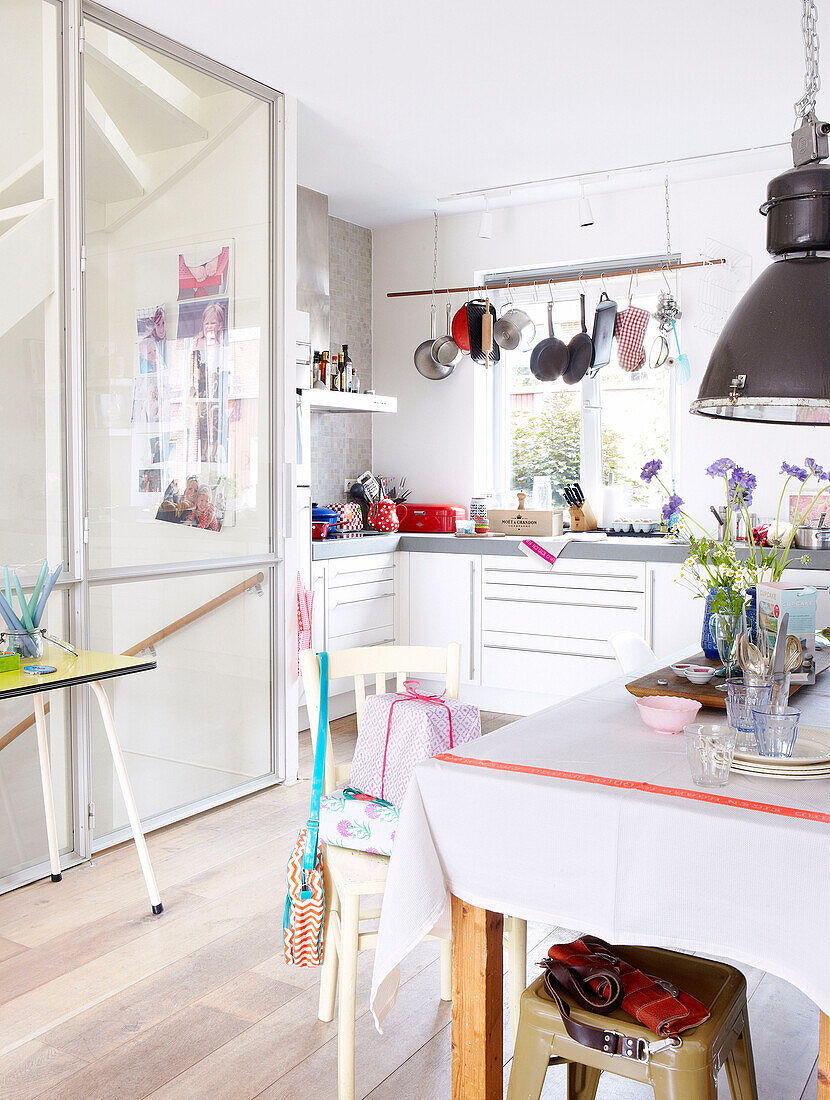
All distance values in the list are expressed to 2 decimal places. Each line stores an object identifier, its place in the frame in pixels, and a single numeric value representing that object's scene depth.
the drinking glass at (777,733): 1.65
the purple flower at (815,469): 2.66
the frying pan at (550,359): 5.52
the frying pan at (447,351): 5.65
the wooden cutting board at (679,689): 2.07
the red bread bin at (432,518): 5.60
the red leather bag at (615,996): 1.46
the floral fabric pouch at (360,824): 1.95
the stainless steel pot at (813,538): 4.33
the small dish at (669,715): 1.84
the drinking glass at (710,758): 1.54
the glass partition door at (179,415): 3.25
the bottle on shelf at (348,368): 5.29
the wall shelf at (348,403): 4.73
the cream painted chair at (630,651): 2.83
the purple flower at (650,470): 2.58
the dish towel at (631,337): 5.25
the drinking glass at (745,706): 1.73
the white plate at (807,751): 1.60
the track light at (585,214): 4.92
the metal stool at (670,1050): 1.43
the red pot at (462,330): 5.61
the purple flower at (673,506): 2.40
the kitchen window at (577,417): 5.41
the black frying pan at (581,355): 5.42
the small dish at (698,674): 2.21
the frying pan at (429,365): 5.74
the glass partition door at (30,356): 2.92
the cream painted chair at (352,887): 1.93
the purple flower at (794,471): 2.53
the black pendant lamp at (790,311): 1.73
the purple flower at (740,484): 2.44
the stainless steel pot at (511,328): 5.49
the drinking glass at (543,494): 5.69
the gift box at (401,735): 1.99
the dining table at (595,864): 1.36
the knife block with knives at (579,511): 5.43
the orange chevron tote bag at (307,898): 2.00
